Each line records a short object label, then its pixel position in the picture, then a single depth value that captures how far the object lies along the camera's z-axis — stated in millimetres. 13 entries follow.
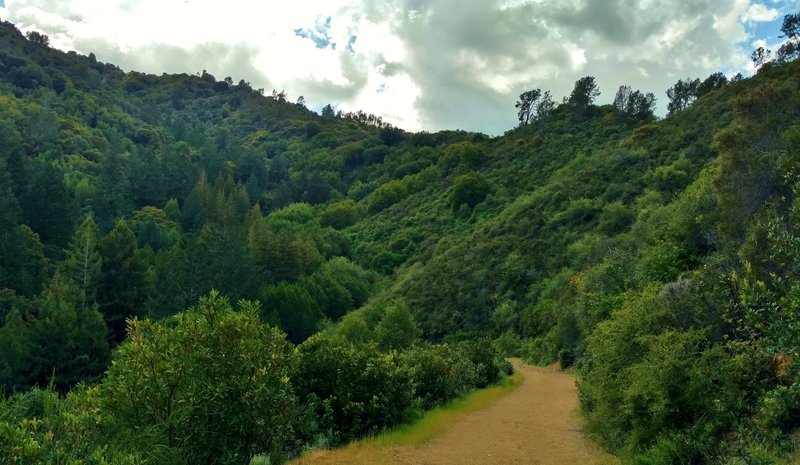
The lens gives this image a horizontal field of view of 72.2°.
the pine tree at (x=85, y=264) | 41281
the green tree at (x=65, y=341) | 33312
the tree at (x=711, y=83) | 67438
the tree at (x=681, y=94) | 73688
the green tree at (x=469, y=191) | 65750
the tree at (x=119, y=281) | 43347
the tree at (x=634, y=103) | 77000
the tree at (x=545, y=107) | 89900
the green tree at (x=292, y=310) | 50375
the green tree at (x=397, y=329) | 26141
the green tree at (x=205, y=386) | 7102
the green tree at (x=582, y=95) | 82312
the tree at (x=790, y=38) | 51000
